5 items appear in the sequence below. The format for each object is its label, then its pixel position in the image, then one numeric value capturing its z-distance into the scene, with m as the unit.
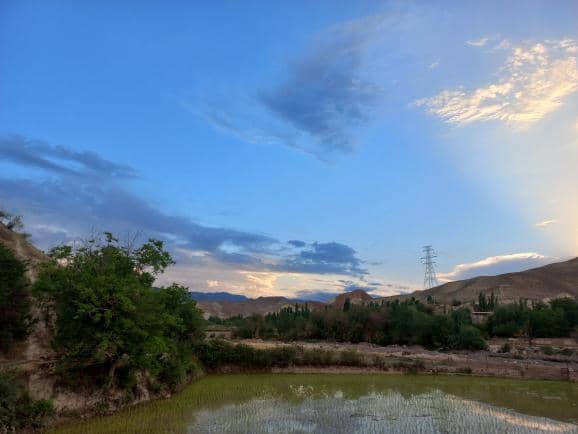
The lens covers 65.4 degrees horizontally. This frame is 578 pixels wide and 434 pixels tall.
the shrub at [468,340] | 53.38
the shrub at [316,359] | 41.19
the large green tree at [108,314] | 22.70
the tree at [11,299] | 26.73
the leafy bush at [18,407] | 17.95
